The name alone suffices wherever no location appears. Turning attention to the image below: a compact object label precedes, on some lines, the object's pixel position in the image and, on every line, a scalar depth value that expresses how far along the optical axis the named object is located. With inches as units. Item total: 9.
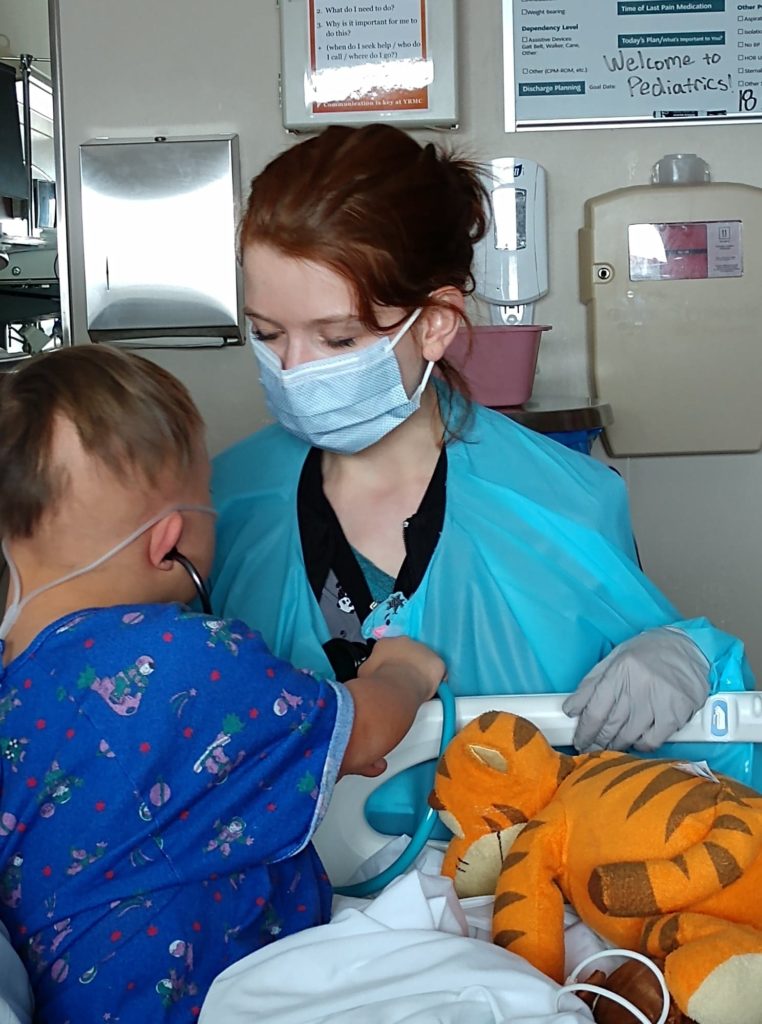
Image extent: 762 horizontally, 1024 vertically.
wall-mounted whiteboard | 107.3
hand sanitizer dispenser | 106.8
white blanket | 31.9
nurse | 53.9
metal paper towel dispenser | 108.7
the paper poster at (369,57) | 106.7
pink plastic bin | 93.4
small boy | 34.8
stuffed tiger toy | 33.1
